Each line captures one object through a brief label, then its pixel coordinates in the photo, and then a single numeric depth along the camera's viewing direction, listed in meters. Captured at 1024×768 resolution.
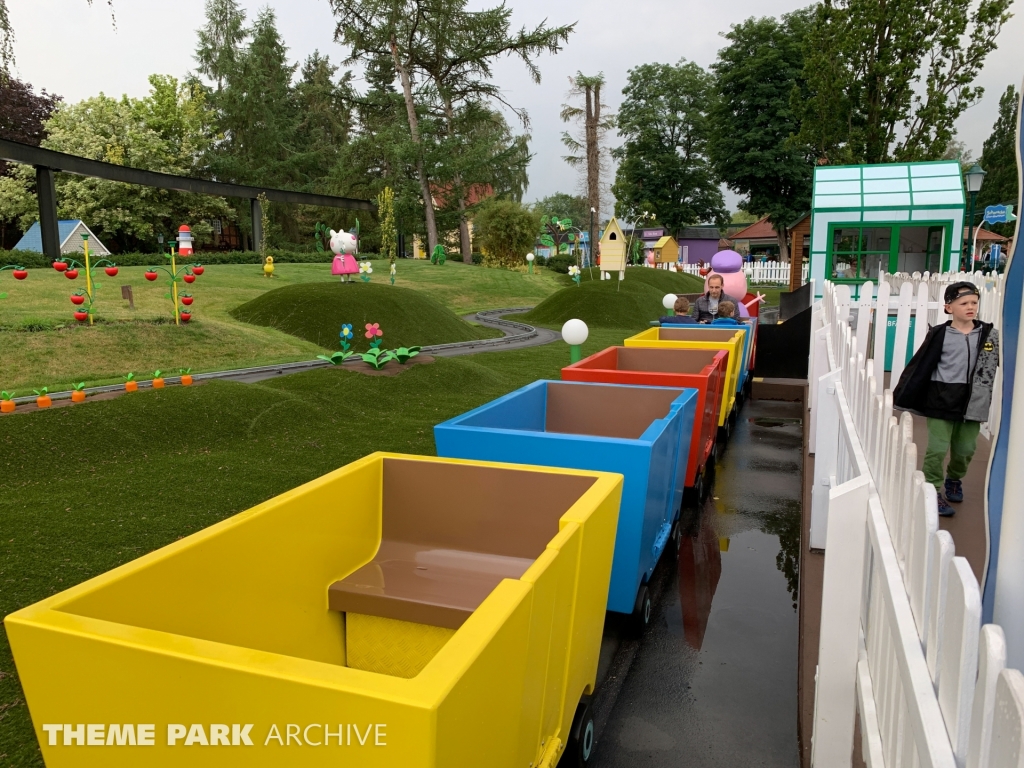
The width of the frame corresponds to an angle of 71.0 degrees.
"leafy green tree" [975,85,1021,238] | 45.50
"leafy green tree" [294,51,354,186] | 43.41
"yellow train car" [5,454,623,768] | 1.42
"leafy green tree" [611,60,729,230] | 51.91
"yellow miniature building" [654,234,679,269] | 44.84
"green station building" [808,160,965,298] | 11.59
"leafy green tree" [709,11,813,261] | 42.12
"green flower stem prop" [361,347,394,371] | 9.48
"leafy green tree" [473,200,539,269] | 36.94
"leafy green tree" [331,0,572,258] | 36.53
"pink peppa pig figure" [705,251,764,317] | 12.55
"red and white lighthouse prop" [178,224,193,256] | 29.24
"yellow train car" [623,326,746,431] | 6.91
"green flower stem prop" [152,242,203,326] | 11.80
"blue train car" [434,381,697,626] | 3.40
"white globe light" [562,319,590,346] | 6.73
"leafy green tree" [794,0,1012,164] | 21.45
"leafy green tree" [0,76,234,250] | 32.38
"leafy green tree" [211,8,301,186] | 43.62
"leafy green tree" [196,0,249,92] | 45.28
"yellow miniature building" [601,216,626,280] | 28.44
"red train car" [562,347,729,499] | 5.15
